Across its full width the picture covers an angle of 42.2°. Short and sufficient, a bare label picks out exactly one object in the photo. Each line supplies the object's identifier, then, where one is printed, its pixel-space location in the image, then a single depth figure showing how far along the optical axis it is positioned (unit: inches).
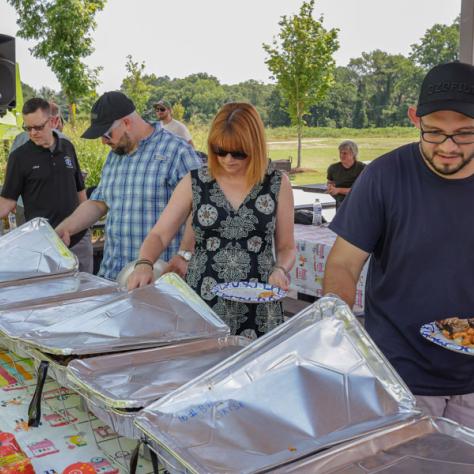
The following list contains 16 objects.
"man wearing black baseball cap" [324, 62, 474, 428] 49.8
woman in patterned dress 70.2
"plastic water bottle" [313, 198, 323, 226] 173.8
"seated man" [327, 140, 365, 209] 219.4
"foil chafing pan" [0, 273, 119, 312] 59.3
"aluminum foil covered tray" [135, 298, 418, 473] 30.4
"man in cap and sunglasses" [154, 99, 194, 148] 279.3
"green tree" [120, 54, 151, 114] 562.9
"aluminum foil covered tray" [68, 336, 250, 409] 37.4
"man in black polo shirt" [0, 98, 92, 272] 114.6
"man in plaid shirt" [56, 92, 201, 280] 84.8
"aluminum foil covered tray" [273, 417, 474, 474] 29.5
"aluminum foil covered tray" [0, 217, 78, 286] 69.0
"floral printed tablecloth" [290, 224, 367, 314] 150.3
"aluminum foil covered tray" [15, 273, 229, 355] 45.7
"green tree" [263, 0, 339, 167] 579.8
